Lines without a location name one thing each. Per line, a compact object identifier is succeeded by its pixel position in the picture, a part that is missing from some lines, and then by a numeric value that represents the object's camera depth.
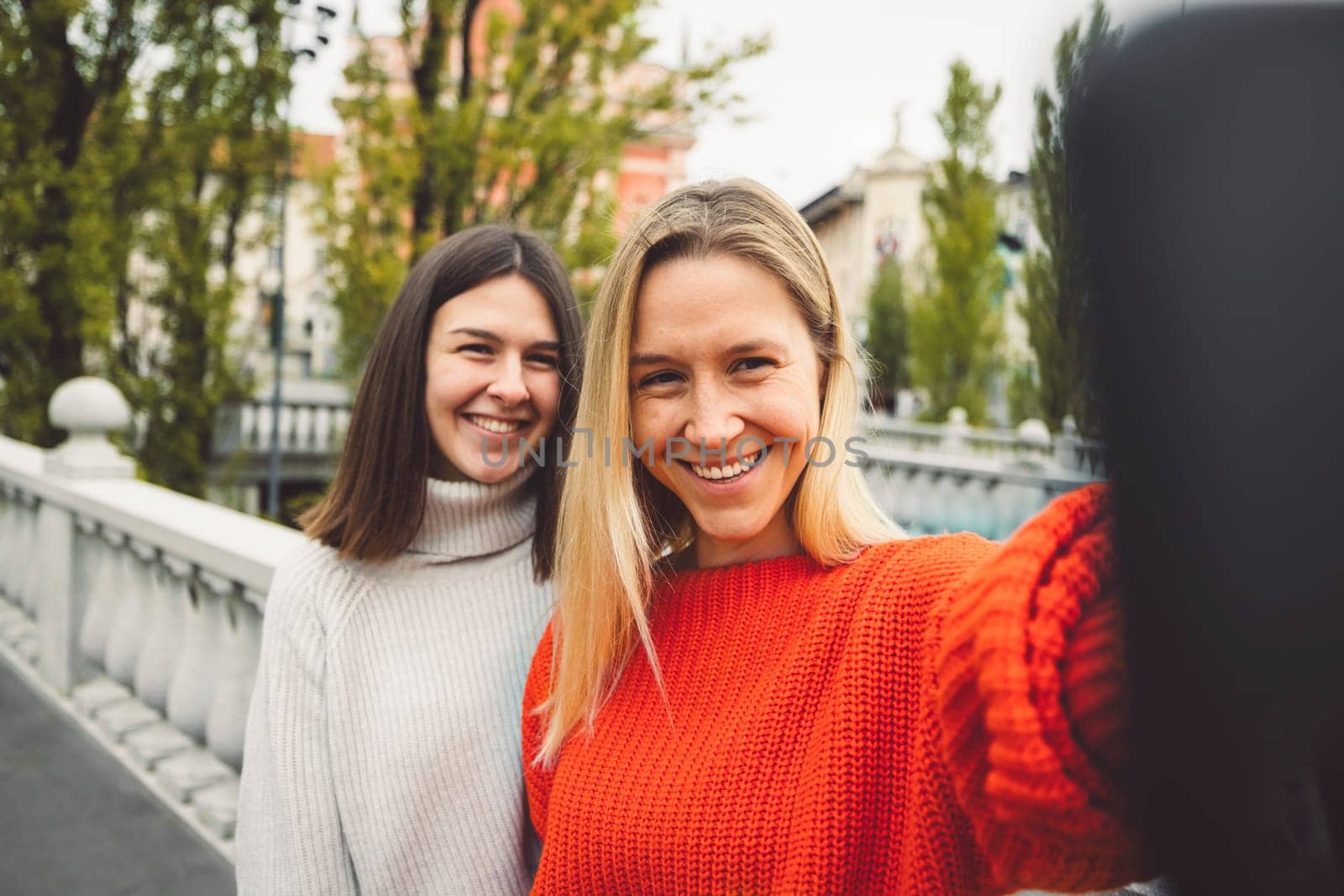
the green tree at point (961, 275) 19.30
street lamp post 9.06
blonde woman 0.85
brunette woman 1.54
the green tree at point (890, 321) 28.38
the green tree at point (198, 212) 7.40
